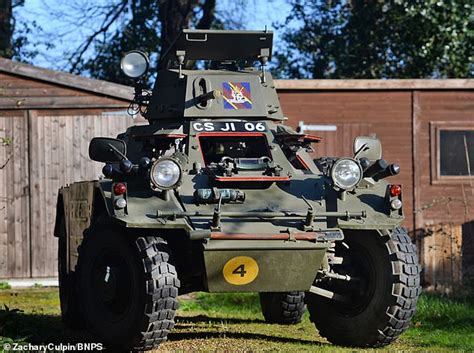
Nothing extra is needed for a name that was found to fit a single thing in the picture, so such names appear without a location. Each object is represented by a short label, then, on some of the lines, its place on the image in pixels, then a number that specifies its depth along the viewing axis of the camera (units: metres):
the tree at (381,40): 22.39
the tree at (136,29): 24.06
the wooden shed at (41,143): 17.20
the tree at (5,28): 25.08
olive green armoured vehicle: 9.12
